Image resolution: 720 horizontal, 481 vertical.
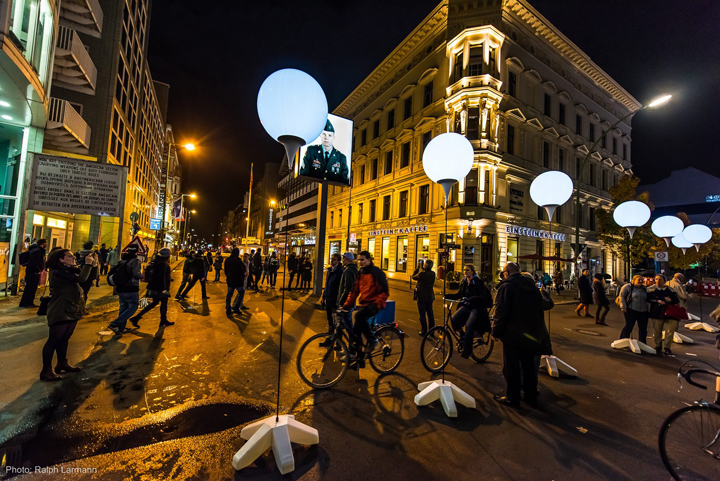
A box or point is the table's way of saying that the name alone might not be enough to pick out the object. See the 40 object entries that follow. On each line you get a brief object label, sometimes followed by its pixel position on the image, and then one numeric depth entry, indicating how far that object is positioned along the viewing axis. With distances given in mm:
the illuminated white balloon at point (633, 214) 9156
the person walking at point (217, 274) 19078
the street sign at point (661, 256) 17612
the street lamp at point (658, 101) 11748
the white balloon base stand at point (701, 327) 9961
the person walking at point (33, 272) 8875
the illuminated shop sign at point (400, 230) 25014
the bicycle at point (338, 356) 4465
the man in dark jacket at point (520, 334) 4098
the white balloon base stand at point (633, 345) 6938
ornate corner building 22438
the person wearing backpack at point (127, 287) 6484
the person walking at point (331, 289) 7270
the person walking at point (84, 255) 9984
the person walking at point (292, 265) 15375
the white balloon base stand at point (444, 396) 3947
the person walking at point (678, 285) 9062
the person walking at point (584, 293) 11609
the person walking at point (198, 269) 10984
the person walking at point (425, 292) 7293
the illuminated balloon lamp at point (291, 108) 4203
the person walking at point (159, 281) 7426
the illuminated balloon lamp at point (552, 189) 6812
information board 10445
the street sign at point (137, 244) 7433
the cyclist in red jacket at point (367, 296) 4965
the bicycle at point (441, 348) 5375
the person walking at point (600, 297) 10211
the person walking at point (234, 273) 9086
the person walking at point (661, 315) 6898
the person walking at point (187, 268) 10920
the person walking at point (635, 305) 7156
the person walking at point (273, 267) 15672
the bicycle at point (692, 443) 2742
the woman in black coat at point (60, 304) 4387
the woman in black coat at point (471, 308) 5758
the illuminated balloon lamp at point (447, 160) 6023
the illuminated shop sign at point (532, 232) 22938
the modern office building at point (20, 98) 7270
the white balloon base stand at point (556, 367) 5352
